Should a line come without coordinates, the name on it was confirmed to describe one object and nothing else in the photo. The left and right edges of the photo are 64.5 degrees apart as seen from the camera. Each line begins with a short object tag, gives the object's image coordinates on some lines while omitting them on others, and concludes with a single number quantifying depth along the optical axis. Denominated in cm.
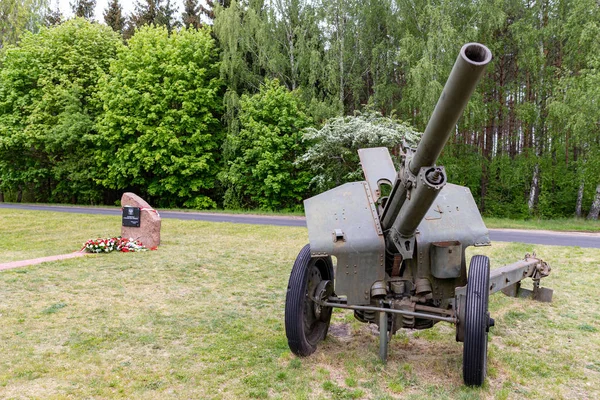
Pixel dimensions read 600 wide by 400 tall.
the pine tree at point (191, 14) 3075
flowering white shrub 1759
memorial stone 1075
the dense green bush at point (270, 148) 2070
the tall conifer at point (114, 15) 3462
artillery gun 366
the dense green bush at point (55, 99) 2480
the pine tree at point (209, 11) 2986
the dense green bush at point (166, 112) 2230
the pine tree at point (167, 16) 3294
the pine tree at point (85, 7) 3831
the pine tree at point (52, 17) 3536
